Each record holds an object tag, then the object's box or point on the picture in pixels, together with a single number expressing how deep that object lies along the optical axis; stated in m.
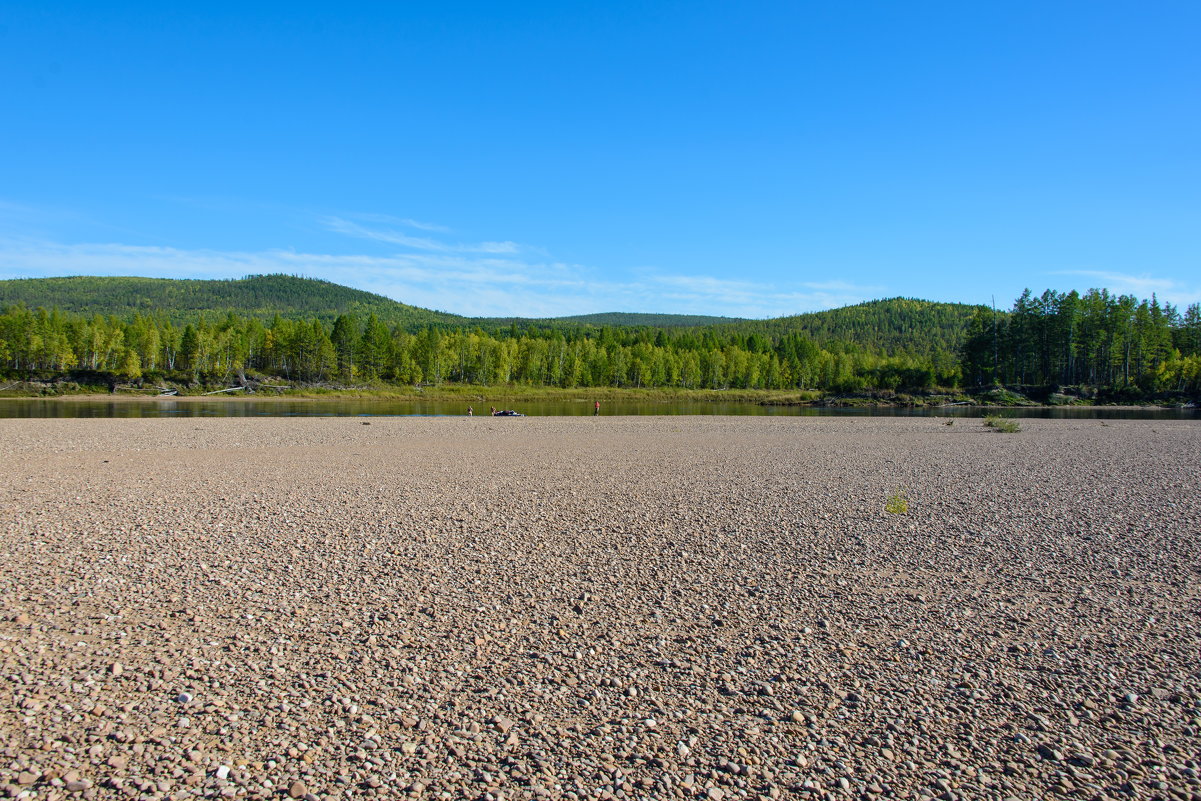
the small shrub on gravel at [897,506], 13.06
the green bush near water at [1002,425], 34.81
